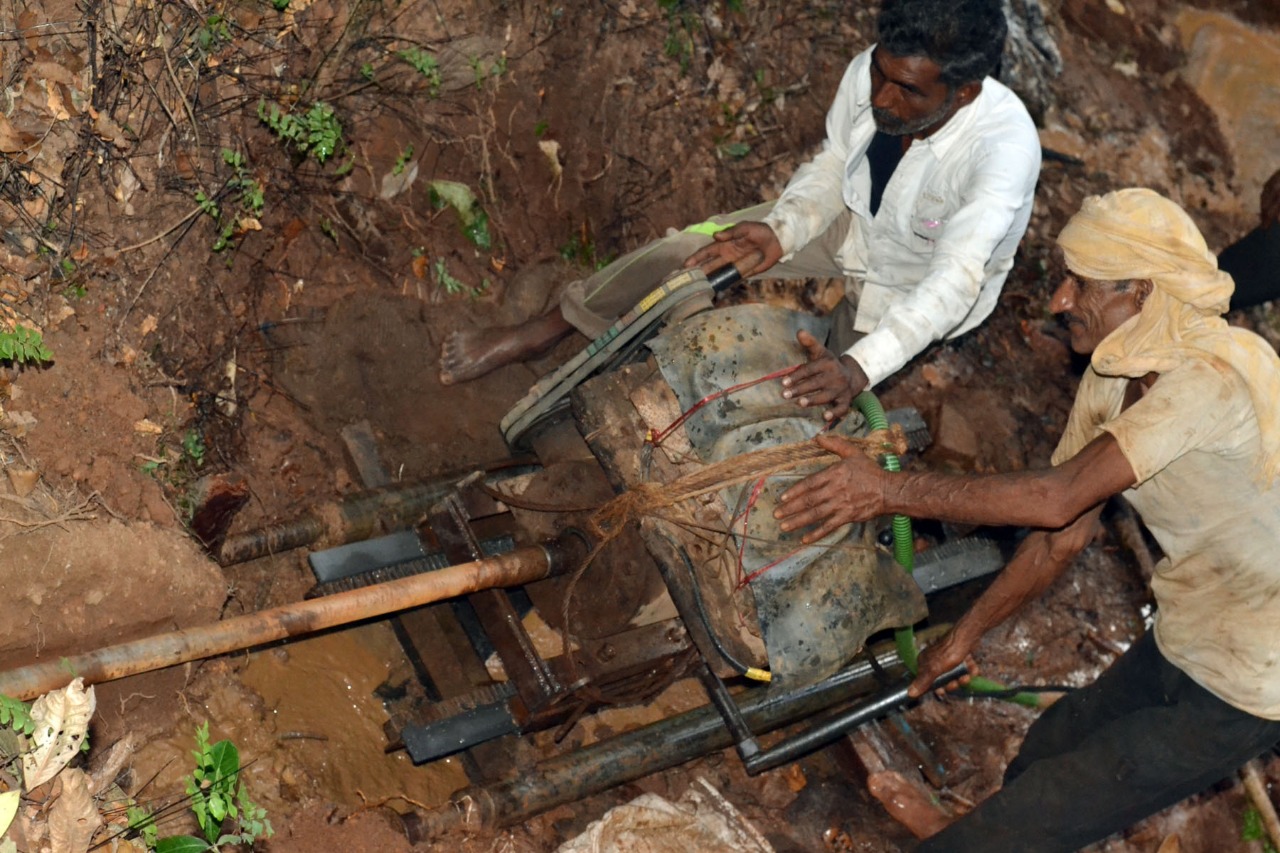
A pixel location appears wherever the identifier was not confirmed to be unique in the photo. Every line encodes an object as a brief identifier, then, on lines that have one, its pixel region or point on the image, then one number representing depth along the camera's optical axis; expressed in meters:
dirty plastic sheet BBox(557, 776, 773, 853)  4.08
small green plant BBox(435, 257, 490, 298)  5.41
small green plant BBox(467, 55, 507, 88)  5.48
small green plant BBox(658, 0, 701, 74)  6.30
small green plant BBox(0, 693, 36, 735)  2.98
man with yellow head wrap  3.65
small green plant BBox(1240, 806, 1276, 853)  5.77
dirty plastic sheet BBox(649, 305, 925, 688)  3.75
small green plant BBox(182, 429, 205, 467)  4.34
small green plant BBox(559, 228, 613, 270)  5.83
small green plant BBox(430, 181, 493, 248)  5.43
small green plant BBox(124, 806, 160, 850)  3.23
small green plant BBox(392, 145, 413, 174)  5.28
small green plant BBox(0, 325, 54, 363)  3.67
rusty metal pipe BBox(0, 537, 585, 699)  3.13
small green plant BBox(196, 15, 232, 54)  4.40
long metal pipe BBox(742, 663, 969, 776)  4.54
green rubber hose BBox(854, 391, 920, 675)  3.95
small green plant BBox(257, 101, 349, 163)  4.61
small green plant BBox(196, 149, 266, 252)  4.51
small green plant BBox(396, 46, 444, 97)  5.21
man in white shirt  4.23
